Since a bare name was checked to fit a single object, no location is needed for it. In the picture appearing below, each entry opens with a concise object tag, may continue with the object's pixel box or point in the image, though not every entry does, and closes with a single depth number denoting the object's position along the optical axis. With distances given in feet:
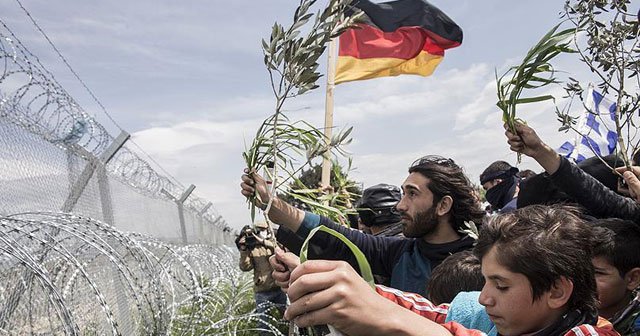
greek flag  15.70
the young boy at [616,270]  7.35
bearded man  9.55
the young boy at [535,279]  5.17
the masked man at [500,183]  15.88
